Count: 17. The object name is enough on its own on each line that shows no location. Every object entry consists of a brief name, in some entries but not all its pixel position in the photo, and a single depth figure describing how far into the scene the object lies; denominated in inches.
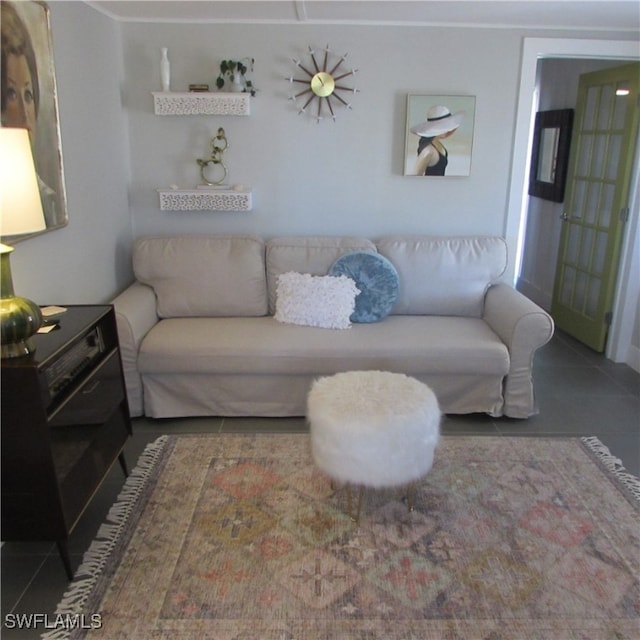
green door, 152.4
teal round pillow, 133.2
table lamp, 66.3
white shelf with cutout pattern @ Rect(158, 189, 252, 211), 144.6
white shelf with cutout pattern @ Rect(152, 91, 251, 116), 138.5
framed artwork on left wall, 88.0
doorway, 142.6
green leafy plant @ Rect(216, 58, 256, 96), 139.5
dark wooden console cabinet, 70.4
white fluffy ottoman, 83.4
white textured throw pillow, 128.9
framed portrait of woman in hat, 144.8
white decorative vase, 137.9
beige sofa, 119.3
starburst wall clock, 142.3
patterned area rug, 72.7
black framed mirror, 190.4
